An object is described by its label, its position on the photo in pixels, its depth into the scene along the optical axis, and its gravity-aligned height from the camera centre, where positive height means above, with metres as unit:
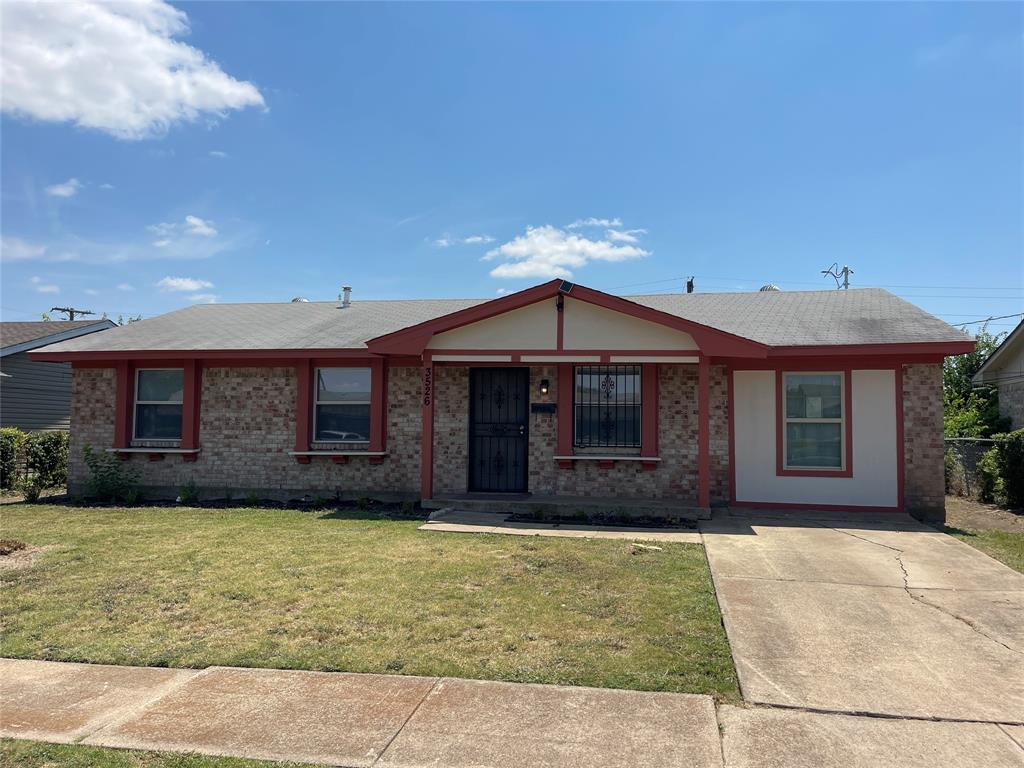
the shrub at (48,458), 14.80 -0.98
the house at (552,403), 10.35 +0.25
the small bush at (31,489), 12.45 -1.44
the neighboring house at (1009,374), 17.84 +1.34
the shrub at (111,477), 12.20 -1.13
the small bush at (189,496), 11.86 -1.41
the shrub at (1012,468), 12.04 -0.81
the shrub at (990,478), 12.74 -1.05
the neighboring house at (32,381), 20.12 +0.99
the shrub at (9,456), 14.45 -0.90
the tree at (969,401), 19.30 +0.68
